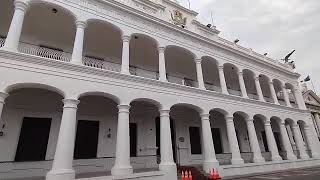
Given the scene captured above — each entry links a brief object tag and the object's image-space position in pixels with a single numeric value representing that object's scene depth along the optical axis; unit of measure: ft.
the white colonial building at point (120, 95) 31.45
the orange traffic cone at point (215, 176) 35.67
